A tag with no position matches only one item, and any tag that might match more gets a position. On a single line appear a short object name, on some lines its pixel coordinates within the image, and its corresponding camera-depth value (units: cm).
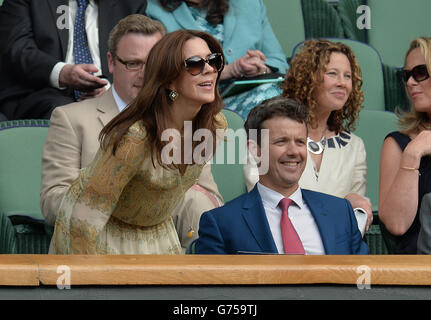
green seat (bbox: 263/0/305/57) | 962
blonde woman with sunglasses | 614
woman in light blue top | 800
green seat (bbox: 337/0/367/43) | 994
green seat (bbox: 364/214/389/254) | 663
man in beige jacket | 607
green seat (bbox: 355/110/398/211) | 787
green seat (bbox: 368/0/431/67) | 970
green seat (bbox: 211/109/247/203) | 712
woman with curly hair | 702
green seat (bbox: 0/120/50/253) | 676
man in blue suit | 523
